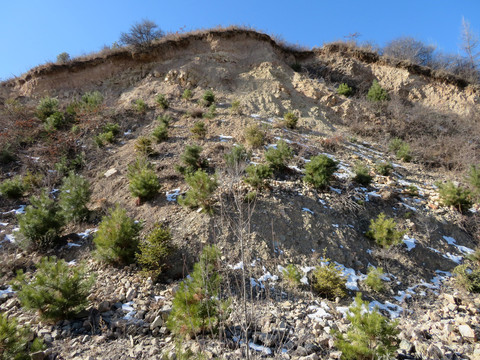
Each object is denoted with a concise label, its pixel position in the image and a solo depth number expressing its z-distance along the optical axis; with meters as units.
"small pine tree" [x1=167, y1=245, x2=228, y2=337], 2.81
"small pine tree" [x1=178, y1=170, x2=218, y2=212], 5.12
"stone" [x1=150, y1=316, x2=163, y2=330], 3.14
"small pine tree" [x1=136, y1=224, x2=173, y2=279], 4.06
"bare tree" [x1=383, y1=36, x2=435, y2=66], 17.64
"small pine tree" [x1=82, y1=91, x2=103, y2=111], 10.36
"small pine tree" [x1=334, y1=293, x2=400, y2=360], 2.47
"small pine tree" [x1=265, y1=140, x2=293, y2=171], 6.50
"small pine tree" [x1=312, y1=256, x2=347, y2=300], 4.03
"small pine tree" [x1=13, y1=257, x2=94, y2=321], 3.07
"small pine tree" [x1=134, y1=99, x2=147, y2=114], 10.24
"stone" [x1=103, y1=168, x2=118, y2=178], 7.29
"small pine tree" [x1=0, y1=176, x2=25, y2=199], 6.53
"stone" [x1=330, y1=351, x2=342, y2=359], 2.78
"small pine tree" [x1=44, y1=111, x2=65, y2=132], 9.41
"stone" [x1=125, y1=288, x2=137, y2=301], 3.66
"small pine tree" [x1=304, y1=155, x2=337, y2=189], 6.04
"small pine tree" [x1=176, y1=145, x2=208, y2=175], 6.55
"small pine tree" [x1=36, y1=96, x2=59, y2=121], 10.12
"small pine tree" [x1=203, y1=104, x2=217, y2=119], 9.34
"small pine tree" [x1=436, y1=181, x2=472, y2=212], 6.32
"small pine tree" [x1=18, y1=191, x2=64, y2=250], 4.80
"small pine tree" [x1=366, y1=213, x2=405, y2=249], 5.02
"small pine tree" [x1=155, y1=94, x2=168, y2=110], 10.28
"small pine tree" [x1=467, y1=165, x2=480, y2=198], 6.73
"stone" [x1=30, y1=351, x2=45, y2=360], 2.61
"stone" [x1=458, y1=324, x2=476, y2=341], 3.10
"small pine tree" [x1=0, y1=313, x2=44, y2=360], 2.46
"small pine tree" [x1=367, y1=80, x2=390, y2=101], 12.29
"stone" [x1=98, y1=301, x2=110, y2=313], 3.41
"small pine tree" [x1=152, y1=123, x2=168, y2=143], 8.25
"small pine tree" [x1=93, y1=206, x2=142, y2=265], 4.17
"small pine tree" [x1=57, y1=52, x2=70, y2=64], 13.83
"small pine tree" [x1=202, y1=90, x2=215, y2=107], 10.45
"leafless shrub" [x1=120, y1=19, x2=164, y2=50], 13.16
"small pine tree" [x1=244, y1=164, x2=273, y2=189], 5.66
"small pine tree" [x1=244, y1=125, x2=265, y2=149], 7.74
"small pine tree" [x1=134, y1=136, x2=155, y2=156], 7.60
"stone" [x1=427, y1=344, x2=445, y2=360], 2.73
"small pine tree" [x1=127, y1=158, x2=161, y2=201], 5.70
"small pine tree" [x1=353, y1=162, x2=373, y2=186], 6.73
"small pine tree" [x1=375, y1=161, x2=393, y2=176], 7.57
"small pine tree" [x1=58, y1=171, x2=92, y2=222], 5.44
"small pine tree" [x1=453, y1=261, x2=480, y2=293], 4.30
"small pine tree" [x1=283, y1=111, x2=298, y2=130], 9.45
